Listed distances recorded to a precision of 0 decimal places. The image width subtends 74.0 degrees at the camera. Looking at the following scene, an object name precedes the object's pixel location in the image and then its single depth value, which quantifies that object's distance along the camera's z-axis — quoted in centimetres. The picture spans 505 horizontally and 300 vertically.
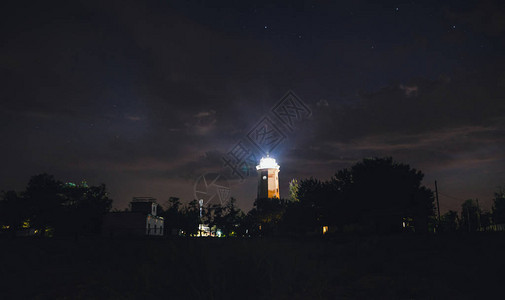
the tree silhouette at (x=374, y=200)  3831
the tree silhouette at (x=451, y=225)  3855
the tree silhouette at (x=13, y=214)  4309
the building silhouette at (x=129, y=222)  4731
